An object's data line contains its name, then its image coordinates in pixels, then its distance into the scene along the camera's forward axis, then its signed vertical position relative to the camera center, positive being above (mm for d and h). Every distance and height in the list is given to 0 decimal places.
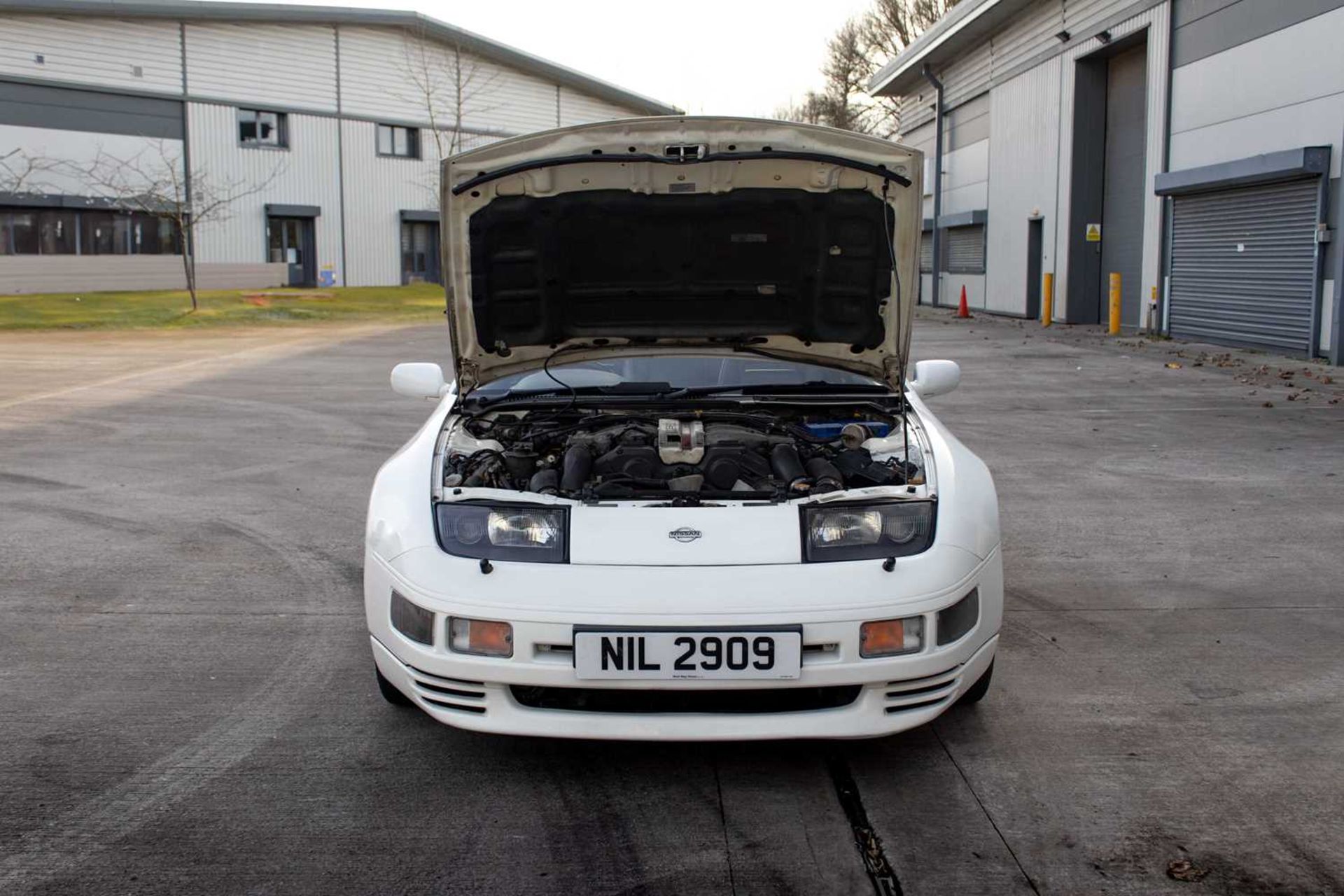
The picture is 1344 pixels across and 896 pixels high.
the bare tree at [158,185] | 35656 +3032
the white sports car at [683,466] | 3334 -574
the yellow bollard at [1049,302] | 25953 -198
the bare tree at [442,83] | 43281 +7213
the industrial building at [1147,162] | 16578 +2273
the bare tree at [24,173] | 34000 +3144
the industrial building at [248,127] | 34969 +5038
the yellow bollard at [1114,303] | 22609 -199
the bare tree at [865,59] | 46250 +8875
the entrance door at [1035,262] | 27594 +632
